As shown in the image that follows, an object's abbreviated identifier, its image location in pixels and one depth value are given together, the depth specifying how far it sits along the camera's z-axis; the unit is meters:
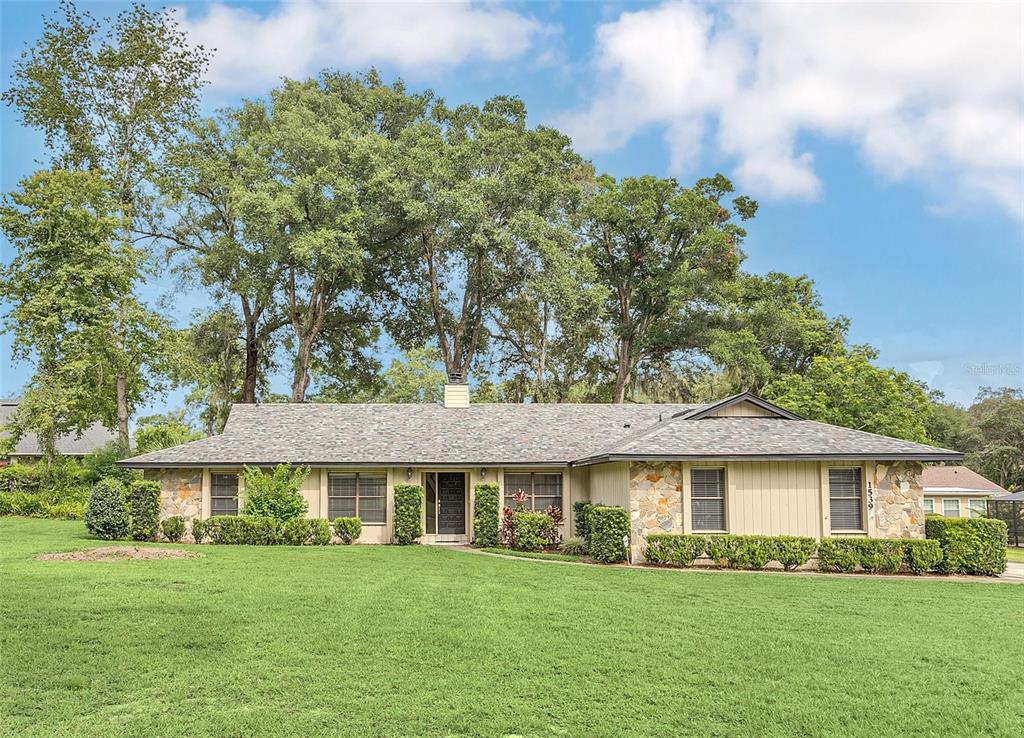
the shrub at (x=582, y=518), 19.30
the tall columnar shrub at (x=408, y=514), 20.19
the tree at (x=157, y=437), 29.31
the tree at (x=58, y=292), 28.20
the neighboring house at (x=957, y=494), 39.12
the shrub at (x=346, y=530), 19.95
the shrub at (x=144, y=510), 19.67
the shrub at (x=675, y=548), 16.11
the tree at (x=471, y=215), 33.00
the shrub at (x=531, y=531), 19.23
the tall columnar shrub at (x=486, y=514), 19.97
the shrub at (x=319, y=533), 19.47
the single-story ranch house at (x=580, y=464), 16.78
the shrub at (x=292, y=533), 19.16
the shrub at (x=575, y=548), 18.77
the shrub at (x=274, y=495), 19.39
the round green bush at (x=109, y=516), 19.53
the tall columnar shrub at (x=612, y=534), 16.41
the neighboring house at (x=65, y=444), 40.28
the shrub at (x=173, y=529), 19.59
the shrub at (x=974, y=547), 16.28
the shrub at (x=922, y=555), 16.16
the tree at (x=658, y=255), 36.84
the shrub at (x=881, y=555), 16.12
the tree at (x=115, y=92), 32.97
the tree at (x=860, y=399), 30.42
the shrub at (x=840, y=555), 16.12
